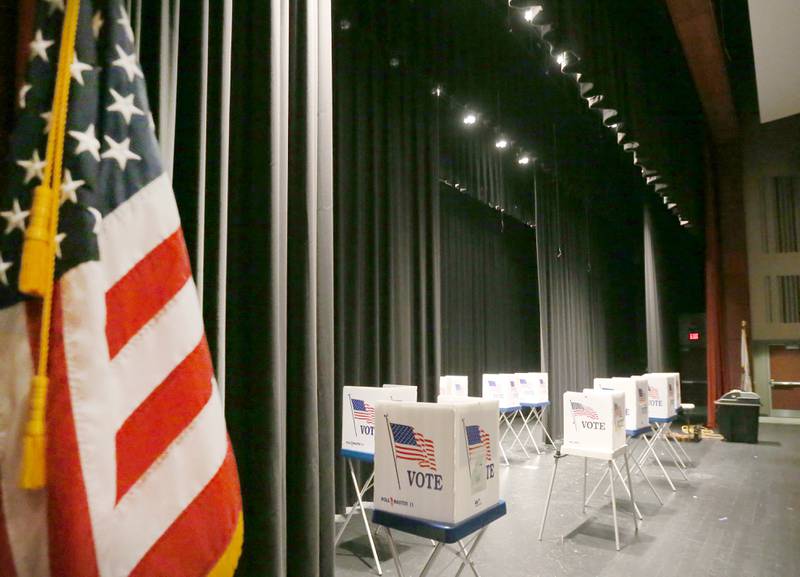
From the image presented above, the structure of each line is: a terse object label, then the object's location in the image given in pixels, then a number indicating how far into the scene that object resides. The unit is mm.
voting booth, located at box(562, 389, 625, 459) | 4070
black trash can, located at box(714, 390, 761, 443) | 9086
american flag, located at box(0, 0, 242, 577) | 1082
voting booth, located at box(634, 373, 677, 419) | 6105
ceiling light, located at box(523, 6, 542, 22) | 4262
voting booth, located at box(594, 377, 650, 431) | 5008
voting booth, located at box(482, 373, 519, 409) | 7309
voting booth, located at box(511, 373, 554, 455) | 7793
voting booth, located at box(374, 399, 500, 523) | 2178
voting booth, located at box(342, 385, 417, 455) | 3850
